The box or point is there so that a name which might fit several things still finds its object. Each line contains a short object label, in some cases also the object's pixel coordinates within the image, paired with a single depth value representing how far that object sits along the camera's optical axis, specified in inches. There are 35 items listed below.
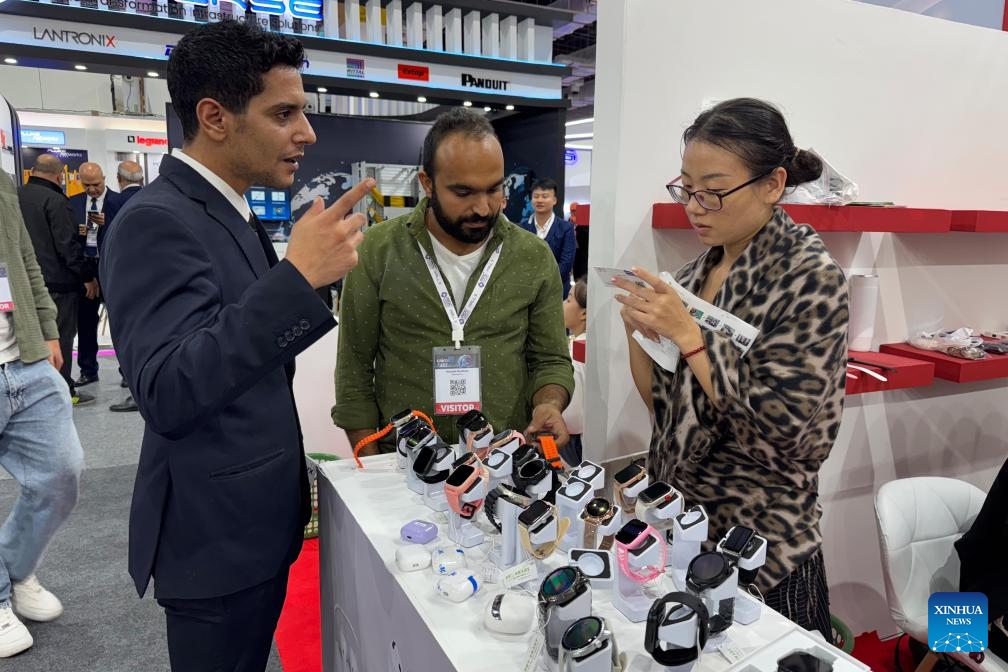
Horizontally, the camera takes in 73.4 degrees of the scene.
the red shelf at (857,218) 75.3
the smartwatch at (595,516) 40.9
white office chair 75.1
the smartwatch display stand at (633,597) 38.5
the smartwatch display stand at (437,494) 49.4
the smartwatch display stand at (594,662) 31.3
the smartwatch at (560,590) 33.1
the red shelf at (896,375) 85.9
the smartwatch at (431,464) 48.9
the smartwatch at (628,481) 43.3
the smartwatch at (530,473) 43.5
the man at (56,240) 198.7
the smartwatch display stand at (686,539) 38.7
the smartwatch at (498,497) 42.1
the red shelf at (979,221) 91.6
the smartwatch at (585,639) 31.5
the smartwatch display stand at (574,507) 41.1
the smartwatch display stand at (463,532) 47.3
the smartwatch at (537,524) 39.7
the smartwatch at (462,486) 44.6
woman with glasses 50.1
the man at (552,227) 222.5
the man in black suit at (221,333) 40.3
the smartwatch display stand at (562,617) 33.1
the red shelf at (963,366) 92.1
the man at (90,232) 221.0
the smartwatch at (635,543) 37.3
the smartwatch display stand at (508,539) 42.2
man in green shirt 68.9
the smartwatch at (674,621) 31.3
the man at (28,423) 86.6
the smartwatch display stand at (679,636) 31.0
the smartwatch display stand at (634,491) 43.1
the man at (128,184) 208.5
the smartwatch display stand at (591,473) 42.9
